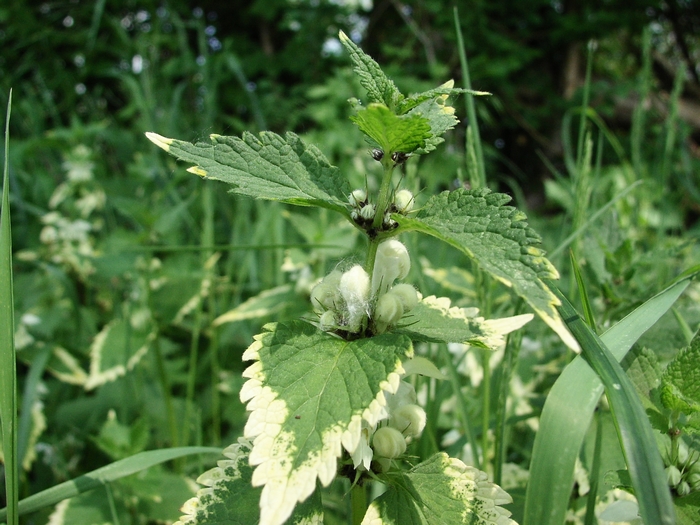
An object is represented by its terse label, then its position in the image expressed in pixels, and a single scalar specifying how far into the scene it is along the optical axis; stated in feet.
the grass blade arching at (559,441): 0.57
